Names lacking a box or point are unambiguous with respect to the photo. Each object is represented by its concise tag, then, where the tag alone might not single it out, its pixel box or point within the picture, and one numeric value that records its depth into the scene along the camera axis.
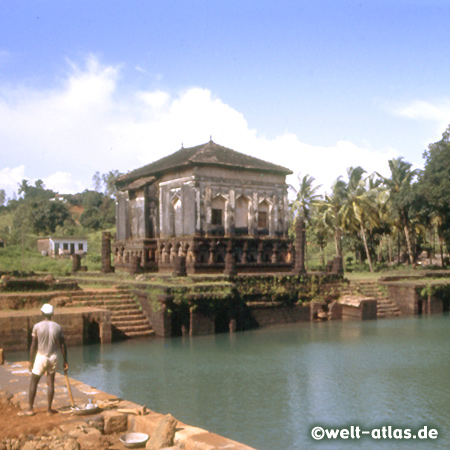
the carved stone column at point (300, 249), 22.12
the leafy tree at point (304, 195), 39.06
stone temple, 23.39
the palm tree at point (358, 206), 33.84
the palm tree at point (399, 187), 31.40
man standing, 7.31
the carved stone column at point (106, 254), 24.57
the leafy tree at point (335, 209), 35.44
